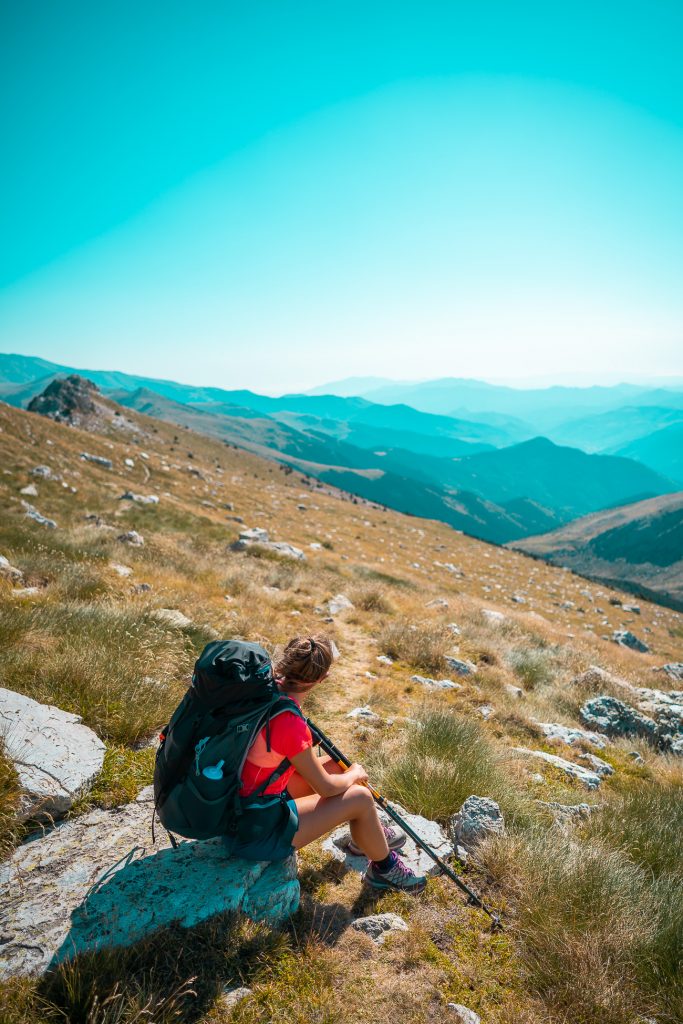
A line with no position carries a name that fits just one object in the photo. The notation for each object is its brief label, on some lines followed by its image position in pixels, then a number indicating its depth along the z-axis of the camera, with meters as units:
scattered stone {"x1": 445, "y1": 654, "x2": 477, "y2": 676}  8.87
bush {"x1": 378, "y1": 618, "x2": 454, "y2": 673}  9.05
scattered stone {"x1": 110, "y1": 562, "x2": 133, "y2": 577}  9.87
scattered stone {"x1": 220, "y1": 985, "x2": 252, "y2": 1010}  2.69
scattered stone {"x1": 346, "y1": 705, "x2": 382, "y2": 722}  6.55
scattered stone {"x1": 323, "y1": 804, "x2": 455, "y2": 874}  4.05
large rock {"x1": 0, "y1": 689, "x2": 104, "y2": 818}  3.53
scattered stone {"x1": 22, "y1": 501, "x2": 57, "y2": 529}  12.49
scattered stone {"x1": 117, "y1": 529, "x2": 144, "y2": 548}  13.04
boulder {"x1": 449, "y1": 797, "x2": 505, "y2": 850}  4.28
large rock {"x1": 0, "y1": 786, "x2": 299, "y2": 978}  2.70
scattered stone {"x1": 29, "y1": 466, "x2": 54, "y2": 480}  18.59
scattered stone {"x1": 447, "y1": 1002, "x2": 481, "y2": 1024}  2.93
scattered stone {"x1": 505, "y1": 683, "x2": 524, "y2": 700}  8.54
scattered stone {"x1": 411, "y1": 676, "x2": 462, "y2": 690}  8.02
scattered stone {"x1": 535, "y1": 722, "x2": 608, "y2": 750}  7.39
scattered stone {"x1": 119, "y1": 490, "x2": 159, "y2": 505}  19.95
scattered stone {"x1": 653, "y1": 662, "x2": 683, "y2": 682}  13.85
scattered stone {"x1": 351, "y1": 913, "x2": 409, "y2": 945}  3.42
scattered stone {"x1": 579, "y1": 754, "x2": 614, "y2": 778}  6.73
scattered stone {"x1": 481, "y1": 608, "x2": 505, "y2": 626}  13.09
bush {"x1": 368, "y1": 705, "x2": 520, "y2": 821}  4.71
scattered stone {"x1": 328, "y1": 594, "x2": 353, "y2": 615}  11.42
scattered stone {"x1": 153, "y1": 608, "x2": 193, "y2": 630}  7.27
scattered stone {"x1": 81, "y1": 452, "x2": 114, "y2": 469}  27.76
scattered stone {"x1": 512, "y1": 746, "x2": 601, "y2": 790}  6.16
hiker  3.33
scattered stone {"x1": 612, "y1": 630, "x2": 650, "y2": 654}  25.61
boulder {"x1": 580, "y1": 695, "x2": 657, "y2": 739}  8.28
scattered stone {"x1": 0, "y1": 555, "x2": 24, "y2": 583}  7.80
